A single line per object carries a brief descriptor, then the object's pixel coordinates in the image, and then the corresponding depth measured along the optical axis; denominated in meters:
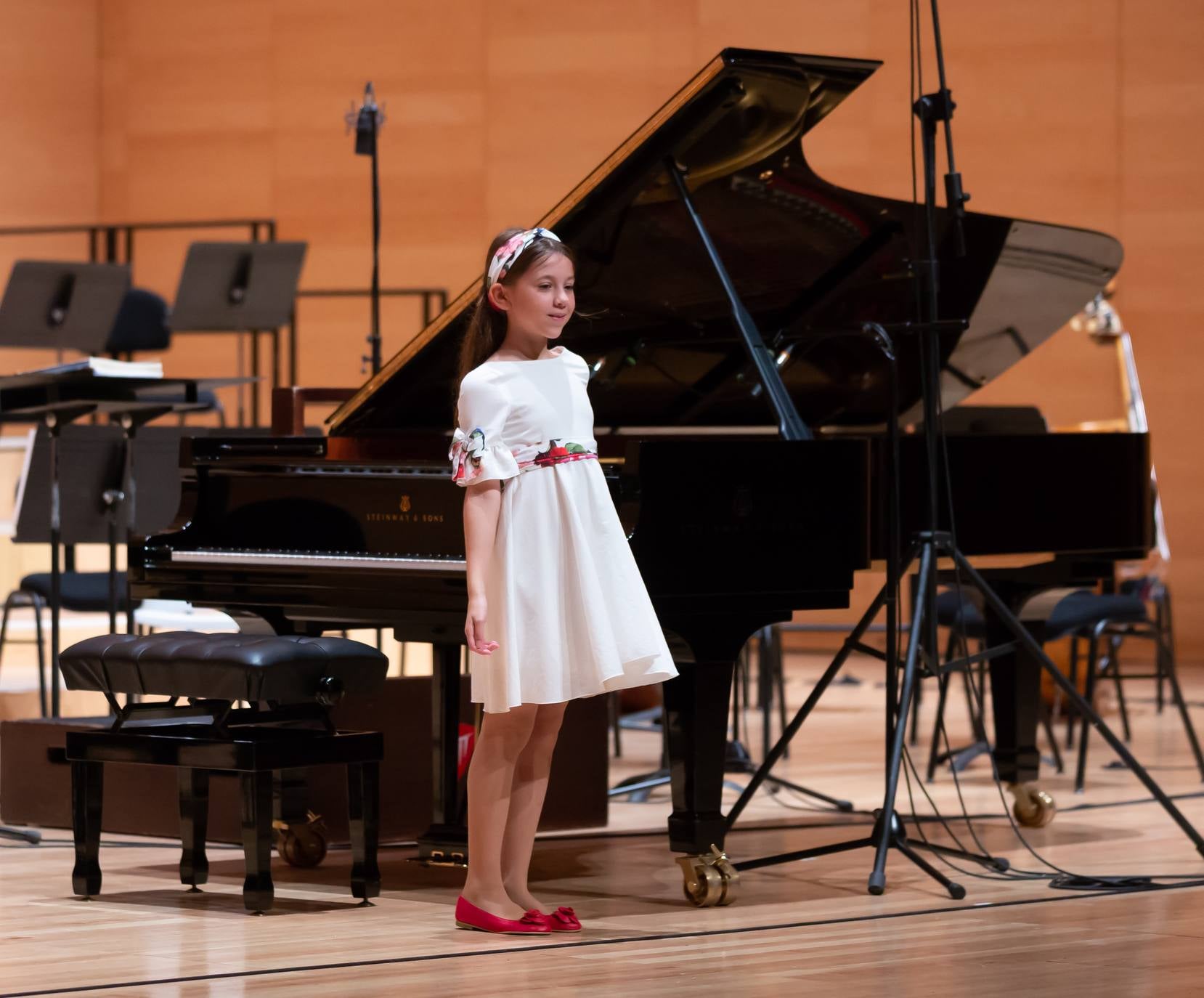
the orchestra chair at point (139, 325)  17.72
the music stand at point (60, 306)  16.52
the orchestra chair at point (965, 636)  11.37
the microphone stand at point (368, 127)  12.16
